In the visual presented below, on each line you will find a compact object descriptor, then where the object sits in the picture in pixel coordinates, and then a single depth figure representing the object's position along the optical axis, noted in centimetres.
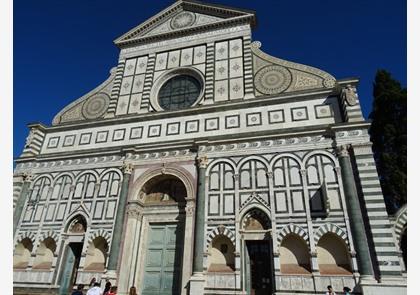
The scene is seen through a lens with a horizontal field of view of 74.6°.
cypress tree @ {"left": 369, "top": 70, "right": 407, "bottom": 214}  1477
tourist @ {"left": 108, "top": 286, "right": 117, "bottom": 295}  726
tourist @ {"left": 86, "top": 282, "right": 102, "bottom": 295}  679
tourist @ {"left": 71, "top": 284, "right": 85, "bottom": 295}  673
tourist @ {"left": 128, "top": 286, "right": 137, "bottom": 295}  948
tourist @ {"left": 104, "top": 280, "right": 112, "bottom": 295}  781
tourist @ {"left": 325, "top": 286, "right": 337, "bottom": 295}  853
